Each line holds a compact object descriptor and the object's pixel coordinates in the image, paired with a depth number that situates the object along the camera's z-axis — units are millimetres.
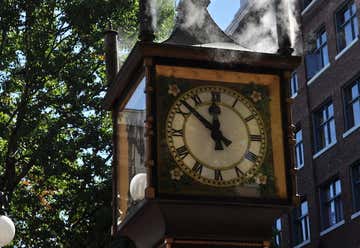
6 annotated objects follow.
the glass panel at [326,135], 37484
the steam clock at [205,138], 5213
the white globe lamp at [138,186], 5421
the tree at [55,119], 23144
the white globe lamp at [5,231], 12134
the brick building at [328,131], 34823
